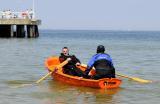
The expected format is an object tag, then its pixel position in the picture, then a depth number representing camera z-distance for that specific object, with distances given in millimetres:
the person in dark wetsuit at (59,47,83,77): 17594
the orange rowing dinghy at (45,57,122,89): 16469
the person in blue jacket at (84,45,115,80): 16297
